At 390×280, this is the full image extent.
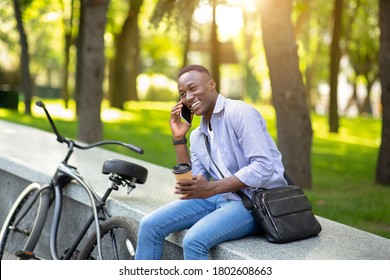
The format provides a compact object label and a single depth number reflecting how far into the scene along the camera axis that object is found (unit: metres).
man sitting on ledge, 4.55
